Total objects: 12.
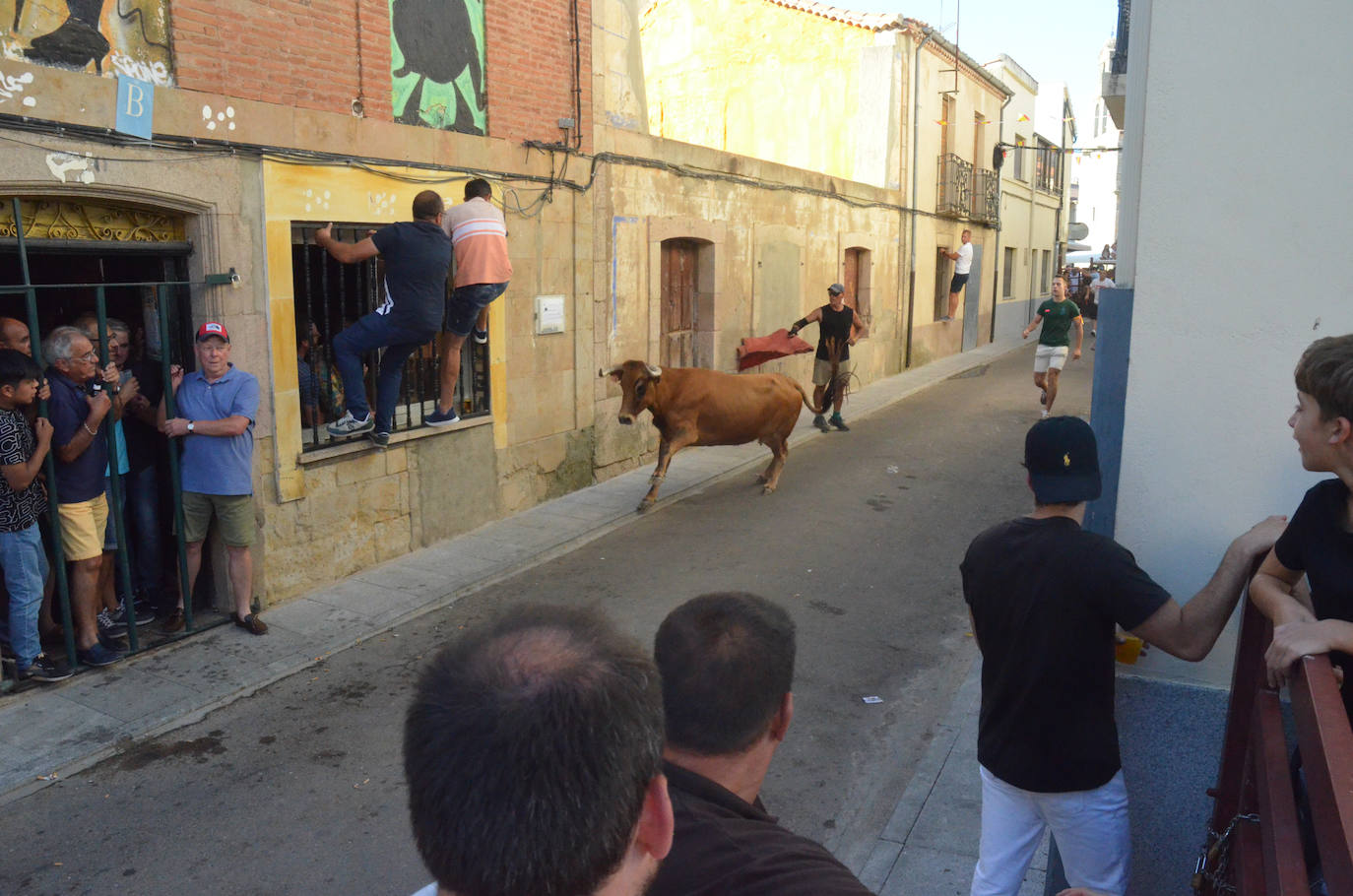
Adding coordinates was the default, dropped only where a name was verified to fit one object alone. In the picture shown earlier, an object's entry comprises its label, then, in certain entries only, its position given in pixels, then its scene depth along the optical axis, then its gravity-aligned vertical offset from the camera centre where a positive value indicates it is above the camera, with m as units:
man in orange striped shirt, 8.12 +0.12
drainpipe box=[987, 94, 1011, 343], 26.78 +0.34
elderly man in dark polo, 5.82 -1.02
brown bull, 9.70 -1.23
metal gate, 5.57 -0.54
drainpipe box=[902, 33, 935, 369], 20.11 +0.34
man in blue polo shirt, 6.45 -1.08
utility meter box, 9.91 -0.32
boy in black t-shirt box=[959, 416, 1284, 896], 2.81 -1.02
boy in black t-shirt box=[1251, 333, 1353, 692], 2.19 -0.52
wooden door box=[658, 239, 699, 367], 12.86 -0.26
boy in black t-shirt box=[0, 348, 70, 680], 5.45 -1.20
